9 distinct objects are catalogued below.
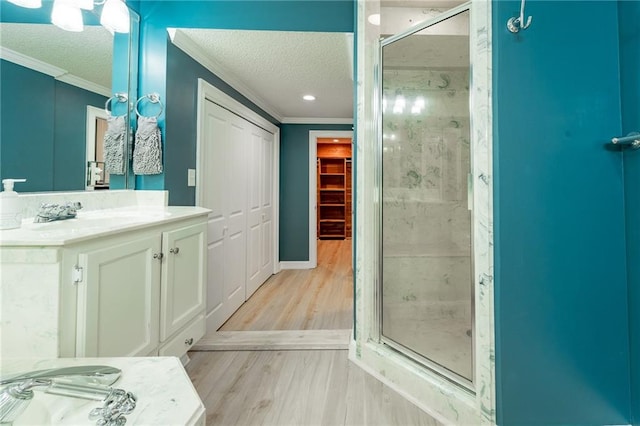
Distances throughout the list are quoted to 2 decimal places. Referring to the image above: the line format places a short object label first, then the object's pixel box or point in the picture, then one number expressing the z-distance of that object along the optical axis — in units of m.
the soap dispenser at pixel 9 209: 1.07
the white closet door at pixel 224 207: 2.50
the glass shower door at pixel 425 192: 1.87
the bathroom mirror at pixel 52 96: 1.22
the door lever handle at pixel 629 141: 1.24
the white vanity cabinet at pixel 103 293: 0.92
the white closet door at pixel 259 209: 3.43
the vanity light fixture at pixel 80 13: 1.46
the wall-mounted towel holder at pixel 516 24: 1.26
